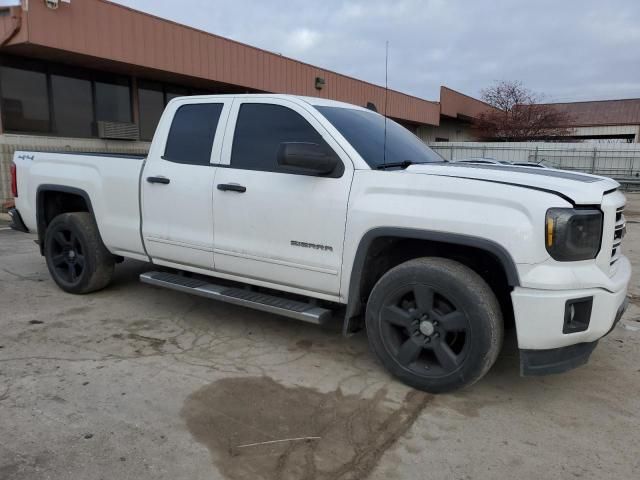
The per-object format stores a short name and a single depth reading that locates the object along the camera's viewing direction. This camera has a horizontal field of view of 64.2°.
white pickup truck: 2.86
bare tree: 35.06
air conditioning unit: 13.02
